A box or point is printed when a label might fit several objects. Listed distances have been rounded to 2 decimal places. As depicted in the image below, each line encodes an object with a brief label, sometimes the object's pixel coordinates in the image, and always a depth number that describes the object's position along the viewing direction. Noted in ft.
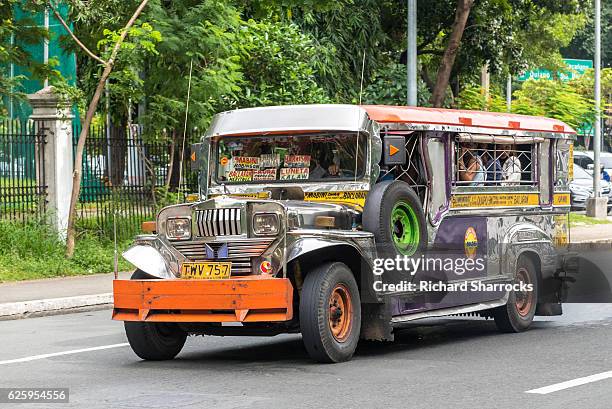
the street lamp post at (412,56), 76.23
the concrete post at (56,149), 65.92
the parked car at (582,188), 126.52
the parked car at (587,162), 143.76
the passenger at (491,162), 41.57
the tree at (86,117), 61.57
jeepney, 33.06
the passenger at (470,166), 40.32
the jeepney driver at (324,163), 37.63
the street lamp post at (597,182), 116.78
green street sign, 220.78
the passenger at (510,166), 42.68
